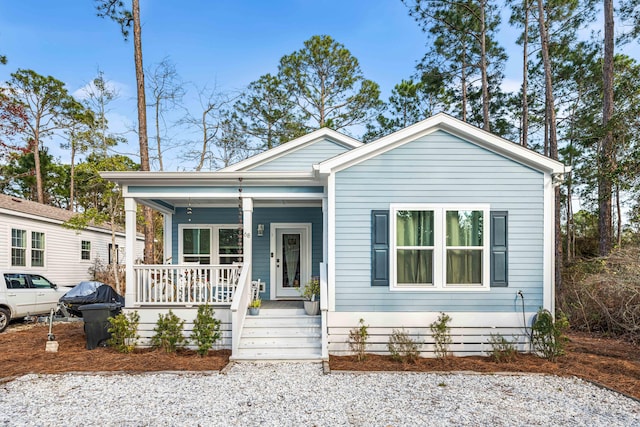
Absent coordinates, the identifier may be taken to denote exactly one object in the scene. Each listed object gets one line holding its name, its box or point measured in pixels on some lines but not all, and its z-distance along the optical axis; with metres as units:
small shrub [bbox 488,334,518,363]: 6.44
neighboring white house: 12.57
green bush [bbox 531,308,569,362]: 6.33
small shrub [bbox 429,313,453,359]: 6.67
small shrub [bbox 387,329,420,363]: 6.46
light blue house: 6.86
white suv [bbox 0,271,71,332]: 8.89
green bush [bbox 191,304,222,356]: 6.58
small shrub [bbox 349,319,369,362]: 6.53
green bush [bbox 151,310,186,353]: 6.74
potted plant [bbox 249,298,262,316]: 7.52
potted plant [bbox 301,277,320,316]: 7.53
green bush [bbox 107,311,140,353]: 6.72
